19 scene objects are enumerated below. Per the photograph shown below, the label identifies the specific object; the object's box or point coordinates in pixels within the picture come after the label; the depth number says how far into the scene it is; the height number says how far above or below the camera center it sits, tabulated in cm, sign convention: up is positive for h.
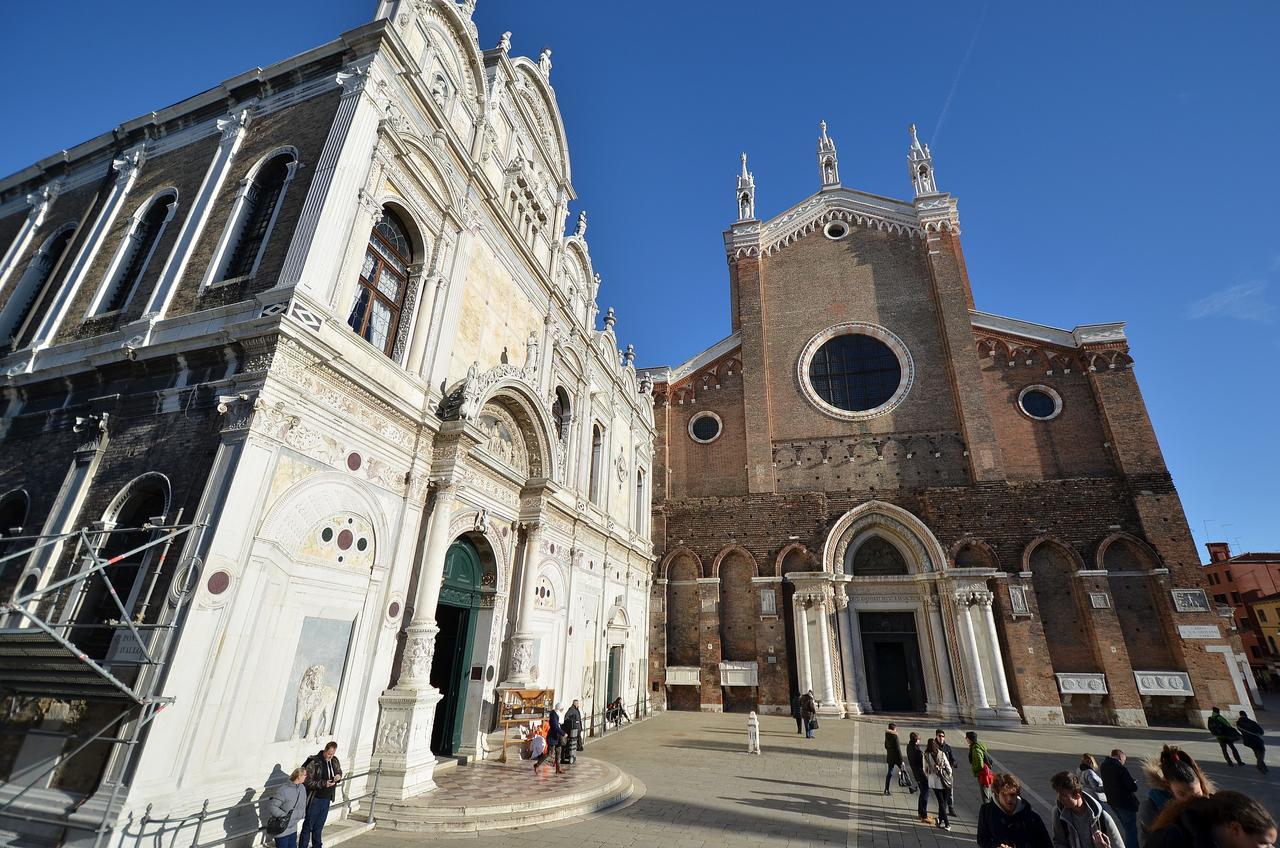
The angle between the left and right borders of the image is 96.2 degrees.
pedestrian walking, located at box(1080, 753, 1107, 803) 686 -107
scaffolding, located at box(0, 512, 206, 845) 570 -6
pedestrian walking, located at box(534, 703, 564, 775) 1059 -129
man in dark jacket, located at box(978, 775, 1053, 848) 398 -93
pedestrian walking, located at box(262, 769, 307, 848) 583 -151
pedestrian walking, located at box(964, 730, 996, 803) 874 -110
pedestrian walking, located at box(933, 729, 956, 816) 874 -100
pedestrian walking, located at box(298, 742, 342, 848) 627 -138
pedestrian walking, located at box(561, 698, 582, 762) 1105 -113
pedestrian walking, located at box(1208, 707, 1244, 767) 1220 -89
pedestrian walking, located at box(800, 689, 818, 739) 1510 -97
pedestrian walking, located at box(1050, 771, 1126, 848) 394 -87
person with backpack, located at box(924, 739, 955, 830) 836 -136
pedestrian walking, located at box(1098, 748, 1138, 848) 631 -114
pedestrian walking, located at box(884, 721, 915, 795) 1017 -124
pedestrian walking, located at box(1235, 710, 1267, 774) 1172 -91
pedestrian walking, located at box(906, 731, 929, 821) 868 -141
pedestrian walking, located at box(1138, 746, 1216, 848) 414 -64
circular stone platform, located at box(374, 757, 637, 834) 757 -183
